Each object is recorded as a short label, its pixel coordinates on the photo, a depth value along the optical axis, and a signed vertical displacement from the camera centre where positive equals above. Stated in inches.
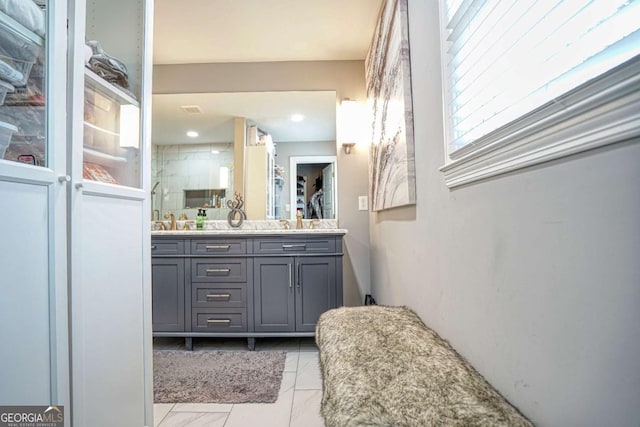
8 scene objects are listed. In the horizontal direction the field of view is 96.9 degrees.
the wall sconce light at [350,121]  99.5 +34.7
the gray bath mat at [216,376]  63.2 -38.9
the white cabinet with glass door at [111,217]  35.6 +0.9
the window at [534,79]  16.8 +11.0
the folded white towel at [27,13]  31.3 +23.9
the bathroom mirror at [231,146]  105.5 +28.5
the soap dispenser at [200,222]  105.4 -0.1
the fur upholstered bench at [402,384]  24.6 -16.9
